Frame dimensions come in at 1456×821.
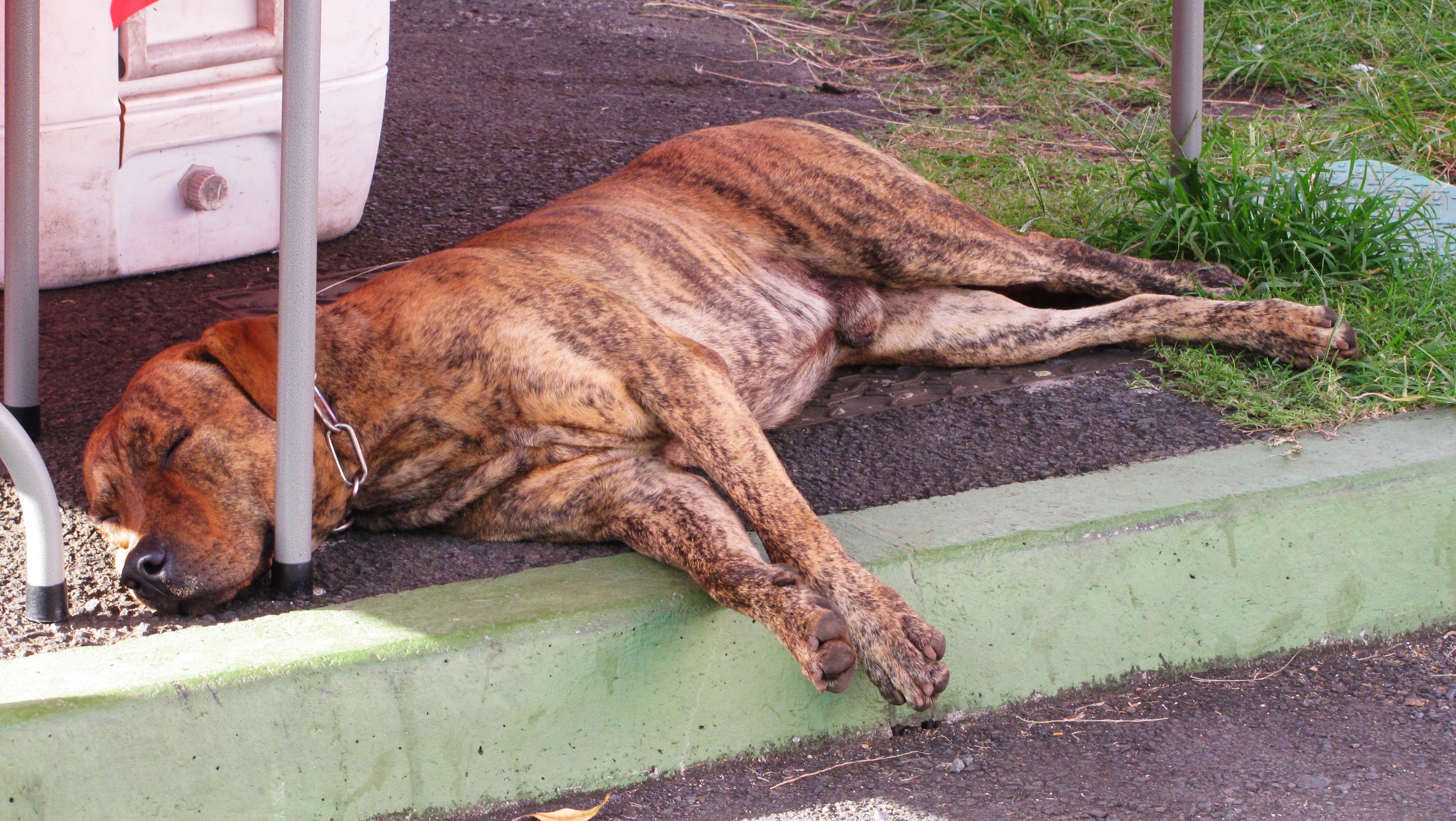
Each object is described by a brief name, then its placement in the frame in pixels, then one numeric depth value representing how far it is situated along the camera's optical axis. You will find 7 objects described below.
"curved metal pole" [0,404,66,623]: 2.63
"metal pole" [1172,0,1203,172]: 4.52
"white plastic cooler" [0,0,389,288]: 4.35
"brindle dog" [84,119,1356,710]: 2.88
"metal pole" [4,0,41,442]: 3.55
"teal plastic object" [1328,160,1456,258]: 4.52
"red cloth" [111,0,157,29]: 2.56
